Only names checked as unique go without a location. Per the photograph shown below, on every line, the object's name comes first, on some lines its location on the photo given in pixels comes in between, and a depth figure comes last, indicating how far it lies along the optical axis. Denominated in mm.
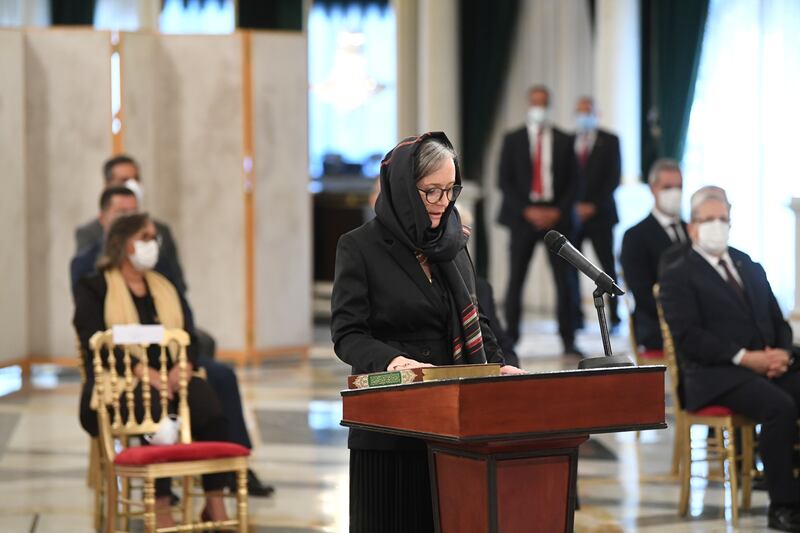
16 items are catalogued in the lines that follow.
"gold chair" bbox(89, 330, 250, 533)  9258
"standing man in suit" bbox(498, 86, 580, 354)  19656
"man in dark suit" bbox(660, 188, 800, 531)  10719
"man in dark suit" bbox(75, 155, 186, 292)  13819
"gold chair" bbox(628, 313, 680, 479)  13320
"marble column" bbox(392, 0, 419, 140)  29625
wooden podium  5285
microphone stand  5766
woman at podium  6078
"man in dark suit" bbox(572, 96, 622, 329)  20609
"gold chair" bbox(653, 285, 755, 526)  10781
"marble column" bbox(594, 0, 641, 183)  24047
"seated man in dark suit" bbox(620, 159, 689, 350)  13727
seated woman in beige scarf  10383
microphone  5887
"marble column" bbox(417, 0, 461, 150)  27172
